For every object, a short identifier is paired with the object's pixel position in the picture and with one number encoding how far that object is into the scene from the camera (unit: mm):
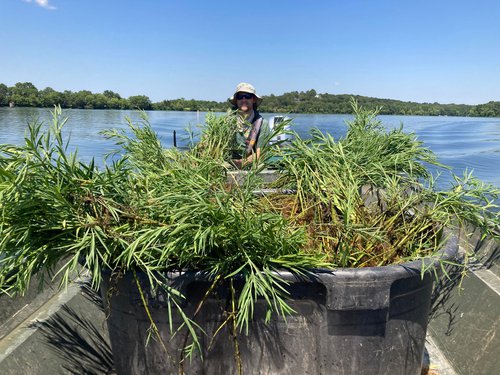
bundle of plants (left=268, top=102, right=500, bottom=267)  1808
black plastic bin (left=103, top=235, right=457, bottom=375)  1541
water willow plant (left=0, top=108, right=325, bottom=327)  1448
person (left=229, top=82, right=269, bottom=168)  3607
